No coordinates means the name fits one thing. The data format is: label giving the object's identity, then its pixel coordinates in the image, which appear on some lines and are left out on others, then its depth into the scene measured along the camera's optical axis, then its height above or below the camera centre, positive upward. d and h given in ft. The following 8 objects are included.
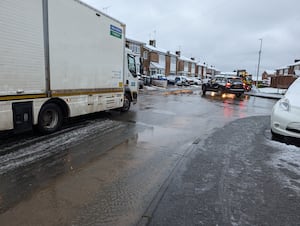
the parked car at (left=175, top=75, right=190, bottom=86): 143.55 +1.99
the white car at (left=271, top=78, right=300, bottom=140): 17.29 -2.18
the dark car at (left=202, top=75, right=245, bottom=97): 77.87 +0.11
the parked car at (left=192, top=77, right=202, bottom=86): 170.74 +2.67
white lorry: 17.12 +1.67
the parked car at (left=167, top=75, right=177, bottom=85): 147.56 +2.49
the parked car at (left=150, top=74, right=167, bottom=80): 120.52 +3.31
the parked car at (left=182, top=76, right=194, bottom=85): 154.10 +2.85
